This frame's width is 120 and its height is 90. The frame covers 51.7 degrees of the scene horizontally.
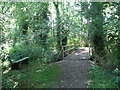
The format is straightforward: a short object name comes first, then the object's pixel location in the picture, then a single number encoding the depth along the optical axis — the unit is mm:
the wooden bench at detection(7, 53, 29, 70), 6711
